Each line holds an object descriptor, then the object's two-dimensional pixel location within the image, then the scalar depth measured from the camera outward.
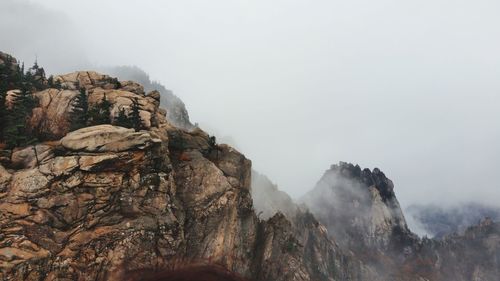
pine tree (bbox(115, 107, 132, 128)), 51.81
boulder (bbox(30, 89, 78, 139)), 52.59
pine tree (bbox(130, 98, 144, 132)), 52.53
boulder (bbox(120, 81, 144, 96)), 65.19
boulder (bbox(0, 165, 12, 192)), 41.12
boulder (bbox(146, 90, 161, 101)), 64.81
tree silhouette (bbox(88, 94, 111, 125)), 52.47
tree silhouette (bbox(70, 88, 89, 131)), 51.19
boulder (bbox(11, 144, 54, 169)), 44.19
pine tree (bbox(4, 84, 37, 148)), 45.84
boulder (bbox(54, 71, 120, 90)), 65.56
